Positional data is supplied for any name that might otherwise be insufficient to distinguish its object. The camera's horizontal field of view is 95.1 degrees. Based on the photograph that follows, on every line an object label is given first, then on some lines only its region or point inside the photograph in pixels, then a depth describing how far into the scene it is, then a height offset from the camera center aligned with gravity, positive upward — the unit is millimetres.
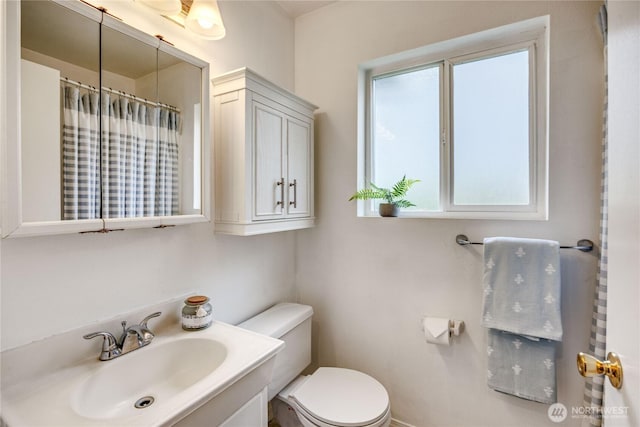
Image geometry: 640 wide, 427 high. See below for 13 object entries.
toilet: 1288 -892
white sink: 752 -521
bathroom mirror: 801 +277
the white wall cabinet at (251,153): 1322 +273
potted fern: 1585 +77
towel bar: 1227 -154
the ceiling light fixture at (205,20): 1188 +789
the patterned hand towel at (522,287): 1237 -342
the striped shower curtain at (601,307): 1117 -381
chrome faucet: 996 -464
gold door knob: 544 -309
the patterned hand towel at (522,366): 1265 -702
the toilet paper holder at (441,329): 1459 -604
